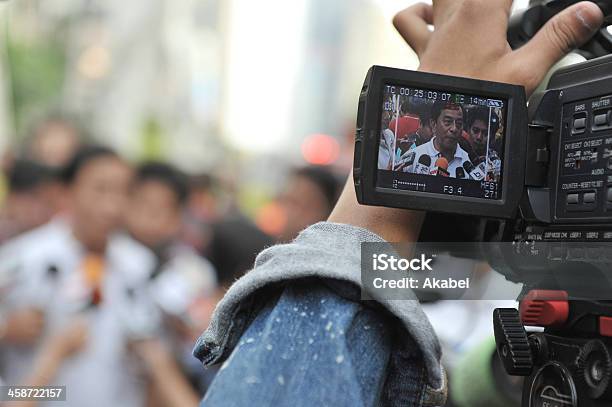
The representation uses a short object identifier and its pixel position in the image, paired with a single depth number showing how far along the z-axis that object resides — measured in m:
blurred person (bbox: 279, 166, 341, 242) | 4.18
